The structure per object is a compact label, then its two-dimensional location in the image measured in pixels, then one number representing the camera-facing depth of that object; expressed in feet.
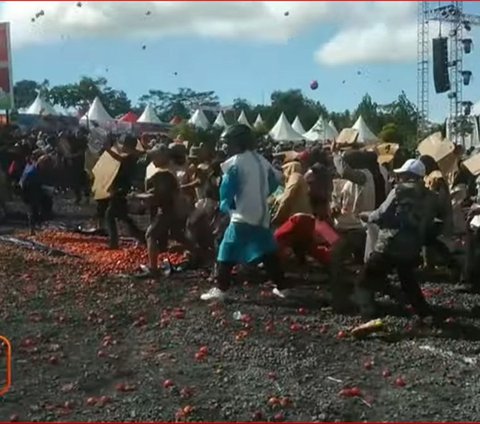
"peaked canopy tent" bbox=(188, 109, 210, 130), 139.15
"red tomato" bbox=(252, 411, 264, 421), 20.33
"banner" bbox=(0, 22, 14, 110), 85.40
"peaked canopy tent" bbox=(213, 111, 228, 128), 160.58
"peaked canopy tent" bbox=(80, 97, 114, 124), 141.07
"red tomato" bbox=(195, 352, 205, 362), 25.21
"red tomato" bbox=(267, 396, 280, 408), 21.07
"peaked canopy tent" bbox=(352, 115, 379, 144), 134.82
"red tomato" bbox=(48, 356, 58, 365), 25.22
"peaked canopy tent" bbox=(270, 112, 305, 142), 151.74
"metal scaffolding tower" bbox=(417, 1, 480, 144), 135.95
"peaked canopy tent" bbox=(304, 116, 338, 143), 137.80
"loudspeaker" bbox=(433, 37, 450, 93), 138.12
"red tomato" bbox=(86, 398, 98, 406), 21.41
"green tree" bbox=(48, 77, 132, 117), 253.44
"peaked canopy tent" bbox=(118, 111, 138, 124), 153.85
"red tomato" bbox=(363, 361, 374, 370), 24.10
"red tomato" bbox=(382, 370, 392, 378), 23.35
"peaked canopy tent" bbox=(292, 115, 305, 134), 175.42
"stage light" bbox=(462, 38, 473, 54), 138.08
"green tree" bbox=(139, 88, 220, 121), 285.23
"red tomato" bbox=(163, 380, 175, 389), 22.51
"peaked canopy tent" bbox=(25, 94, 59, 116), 136.07
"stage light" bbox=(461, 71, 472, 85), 138.62
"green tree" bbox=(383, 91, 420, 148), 160.60
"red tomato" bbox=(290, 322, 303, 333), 28.12
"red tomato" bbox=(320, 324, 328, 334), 28.19
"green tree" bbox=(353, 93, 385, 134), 172.96
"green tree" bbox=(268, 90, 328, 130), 260.21
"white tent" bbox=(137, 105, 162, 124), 158.51
